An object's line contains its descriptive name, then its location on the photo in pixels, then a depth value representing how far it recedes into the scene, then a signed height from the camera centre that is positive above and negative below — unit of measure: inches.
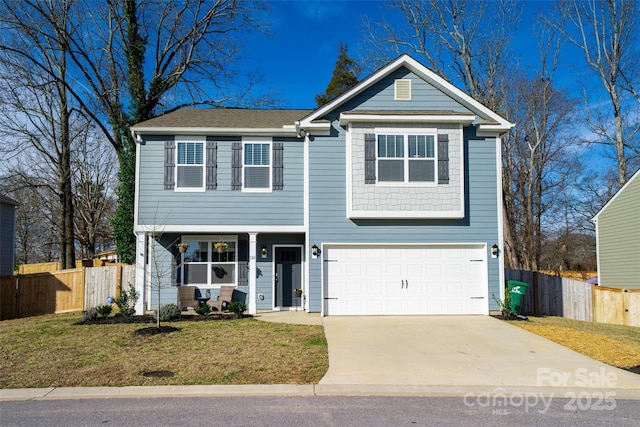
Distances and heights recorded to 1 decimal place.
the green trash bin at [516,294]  555.8 -58.0
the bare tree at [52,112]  880.3 +282.5
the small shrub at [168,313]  510.6 -72.5
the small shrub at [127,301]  533.3 -64.0
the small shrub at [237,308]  533.3 -70.7
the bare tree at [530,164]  1167.6 +203.0
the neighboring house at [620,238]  767.7 +8.7
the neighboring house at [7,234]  721.5 +16.2
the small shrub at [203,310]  541.3 -73.5
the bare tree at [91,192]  1270.9 +142.0
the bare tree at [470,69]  1006.4 +374.3
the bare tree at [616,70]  1018.1 +372.1
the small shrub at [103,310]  520.1 -71.0
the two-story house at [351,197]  562.6 +55.6
